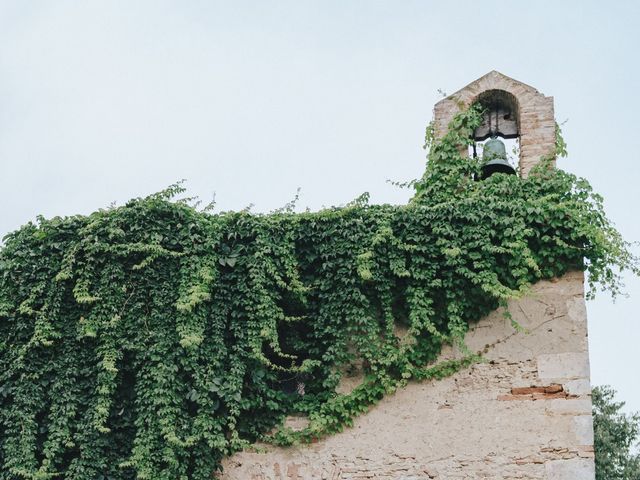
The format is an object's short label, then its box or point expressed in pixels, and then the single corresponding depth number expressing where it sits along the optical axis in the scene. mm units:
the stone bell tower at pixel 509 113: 9148
